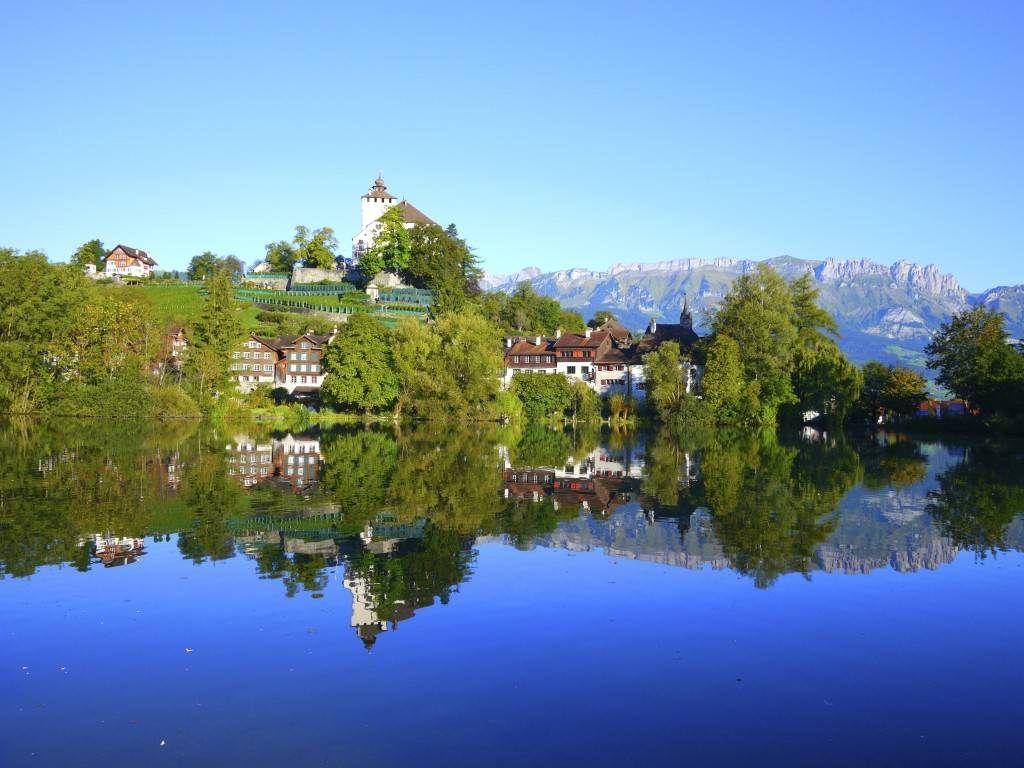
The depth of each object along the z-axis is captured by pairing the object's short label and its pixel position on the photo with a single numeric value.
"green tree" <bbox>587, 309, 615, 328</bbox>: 122.03
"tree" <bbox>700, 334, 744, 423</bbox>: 77.38
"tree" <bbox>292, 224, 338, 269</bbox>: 118.50
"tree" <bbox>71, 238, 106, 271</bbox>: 125.91
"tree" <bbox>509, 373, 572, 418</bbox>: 82.62
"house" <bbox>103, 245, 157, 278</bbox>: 135.12
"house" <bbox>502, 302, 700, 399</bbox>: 92.38
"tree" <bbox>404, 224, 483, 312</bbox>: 109.25
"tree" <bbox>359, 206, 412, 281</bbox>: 112.44
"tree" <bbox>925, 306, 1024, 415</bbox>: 67.94
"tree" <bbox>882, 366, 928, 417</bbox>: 88.38
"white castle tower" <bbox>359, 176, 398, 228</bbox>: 132.62
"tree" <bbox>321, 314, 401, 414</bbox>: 77.25
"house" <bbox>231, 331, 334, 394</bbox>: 91.62
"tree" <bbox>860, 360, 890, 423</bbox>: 90.31
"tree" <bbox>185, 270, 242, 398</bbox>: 76.12
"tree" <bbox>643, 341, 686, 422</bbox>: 79.62
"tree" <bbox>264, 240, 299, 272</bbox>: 125.56
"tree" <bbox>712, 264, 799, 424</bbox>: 77.56
